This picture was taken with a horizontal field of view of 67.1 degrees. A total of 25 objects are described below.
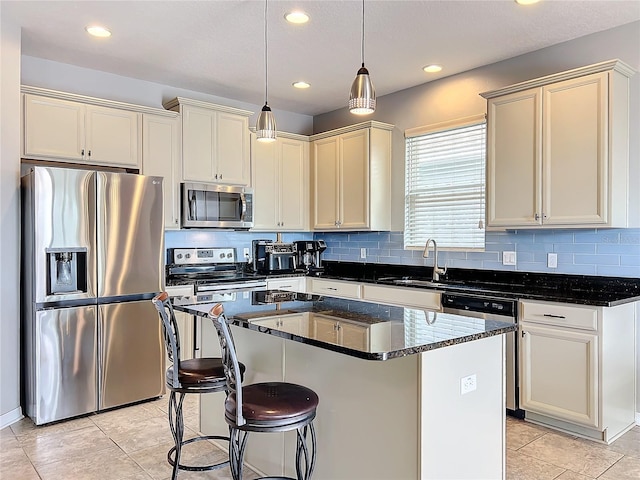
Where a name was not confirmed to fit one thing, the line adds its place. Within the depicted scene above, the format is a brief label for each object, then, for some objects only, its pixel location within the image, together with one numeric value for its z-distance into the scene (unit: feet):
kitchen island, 5.97
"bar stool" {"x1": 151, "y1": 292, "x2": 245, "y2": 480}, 7.46
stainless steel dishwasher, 10.98
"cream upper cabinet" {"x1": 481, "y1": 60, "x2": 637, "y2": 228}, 10.23
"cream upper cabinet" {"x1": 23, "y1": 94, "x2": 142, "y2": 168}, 12.07
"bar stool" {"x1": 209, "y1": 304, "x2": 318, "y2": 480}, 5.98
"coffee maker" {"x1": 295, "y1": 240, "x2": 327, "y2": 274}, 18.56
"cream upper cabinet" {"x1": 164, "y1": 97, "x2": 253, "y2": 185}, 14.82
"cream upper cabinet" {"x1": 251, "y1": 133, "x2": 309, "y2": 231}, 16.79
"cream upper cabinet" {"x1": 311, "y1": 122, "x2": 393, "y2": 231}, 15.76
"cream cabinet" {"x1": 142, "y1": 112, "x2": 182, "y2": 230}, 14.02
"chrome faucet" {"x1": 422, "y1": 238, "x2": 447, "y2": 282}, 14.32
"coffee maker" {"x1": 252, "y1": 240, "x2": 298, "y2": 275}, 17.37
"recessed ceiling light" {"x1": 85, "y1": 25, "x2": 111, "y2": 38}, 10.93
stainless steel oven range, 14.52
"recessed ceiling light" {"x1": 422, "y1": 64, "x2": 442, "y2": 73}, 13.47
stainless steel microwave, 14.82
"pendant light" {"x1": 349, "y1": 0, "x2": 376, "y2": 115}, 7.24
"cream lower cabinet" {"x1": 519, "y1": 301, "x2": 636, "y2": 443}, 9.68
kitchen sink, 13.32
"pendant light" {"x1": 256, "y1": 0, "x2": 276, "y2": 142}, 9.16
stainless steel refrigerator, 10.69
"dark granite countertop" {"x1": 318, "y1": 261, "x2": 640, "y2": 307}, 10.37
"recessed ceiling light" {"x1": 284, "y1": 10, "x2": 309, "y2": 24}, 10.21
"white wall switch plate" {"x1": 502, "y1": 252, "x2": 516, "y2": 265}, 12.83
